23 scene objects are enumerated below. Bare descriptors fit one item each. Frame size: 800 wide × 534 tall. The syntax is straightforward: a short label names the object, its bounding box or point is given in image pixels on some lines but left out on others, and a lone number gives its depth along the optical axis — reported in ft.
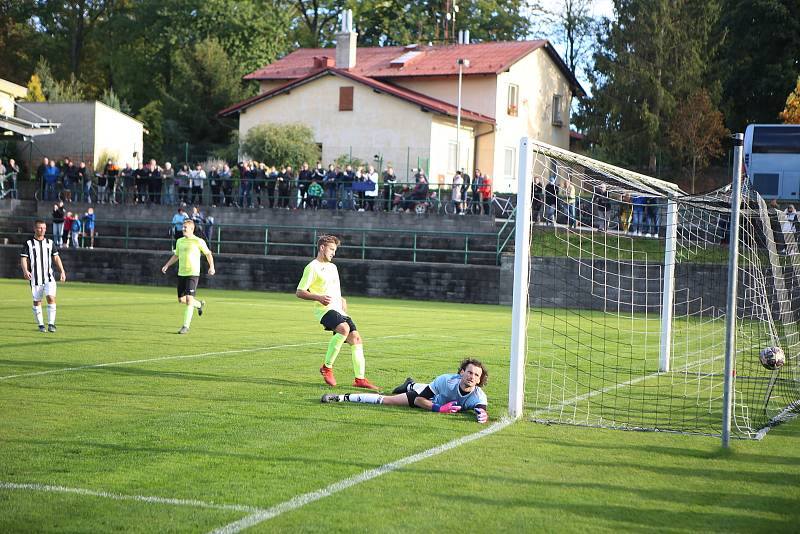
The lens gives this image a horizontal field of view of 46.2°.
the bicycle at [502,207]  117.29
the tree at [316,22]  226.58
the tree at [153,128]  195.11
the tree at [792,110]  138.31
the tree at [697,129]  151.94
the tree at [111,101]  185.47
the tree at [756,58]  161.68
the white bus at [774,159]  121.49
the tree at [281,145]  152.05
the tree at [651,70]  160.04
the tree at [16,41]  220.23
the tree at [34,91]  181.68
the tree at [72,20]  224.12
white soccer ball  38.22
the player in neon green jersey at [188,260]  57.77
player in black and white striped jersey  55.31
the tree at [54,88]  186.70
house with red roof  156.04
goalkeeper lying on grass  31.07
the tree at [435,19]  210.59
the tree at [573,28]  206.08
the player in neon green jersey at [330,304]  36.73
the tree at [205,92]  197.16
